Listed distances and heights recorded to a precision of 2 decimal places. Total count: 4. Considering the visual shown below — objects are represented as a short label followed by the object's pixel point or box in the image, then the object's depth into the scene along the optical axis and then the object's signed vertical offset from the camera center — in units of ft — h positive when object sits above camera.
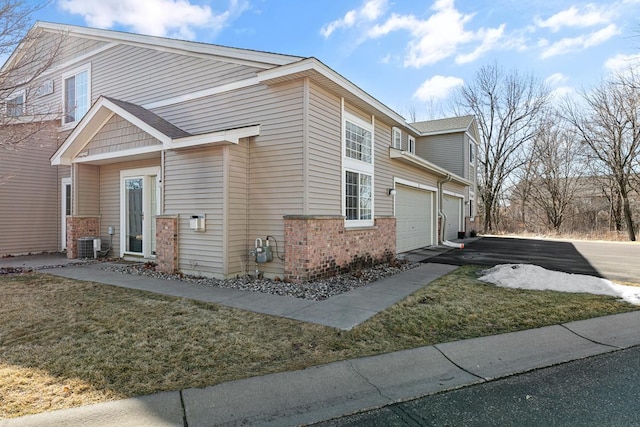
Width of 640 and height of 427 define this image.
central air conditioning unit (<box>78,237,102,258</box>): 33.12 -3.07
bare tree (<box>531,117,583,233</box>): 89.97 +12.47
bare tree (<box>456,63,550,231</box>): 92.22 +26.11
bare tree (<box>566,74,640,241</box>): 72.69 +18.69
